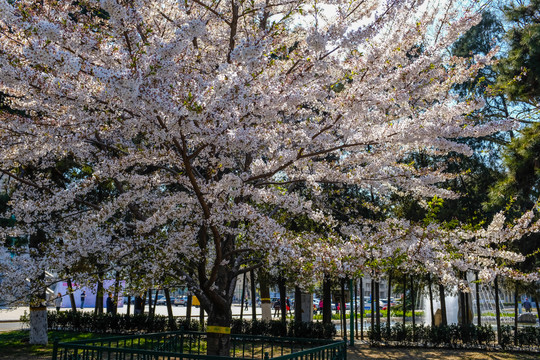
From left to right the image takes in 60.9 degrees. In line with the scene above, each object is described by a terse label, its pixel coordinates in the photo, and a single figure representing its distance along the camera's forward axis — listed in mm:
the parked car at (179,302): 59406
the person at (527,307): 37969
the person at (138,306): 21791
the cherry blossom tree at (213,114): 5527
